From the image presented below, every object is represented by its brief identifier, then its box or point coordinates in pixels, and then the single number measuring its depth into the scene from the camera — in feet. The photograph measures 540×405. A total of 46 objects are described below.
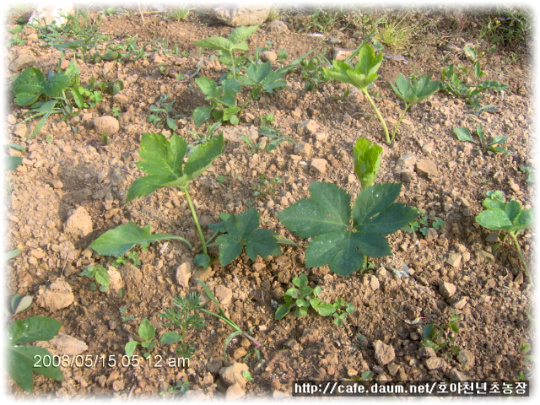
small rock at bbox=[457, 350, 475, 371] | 2.12
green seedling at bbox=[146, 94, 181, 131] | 2.90
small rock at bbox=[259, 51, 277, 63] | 3.38
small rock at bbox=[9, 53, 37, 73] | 3.30
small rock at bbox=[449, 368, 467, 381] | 2.09
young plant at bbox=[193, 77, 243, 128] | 2.87
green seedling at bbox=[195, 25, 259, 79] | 2.90
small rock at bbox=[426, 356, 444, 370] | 2.12
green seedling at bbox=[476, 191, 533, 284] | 2.37
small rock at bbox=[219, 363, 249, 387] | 2.08
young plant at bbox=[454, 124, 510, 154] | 2.79
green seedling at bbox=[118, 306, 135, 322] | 2.25
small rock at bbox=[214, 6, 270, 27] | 3.64
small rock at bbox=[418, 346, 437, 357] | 2.14
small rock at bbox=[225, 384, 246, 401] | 2.06
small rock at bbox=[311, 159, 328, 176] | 2.65
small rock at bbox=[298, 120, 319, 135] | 2.83
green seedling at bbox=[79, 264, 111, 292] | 2.30
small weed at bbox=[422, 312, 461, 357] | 2.15
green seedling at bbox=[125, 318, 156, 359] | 2.13
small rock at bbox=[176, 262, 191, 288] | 2.33
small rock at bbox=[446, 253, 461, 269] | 2.41
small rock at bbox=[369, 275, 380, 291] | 2.33
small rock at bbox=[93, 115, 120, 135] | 2.90
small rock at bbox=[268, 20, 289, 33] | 3.69
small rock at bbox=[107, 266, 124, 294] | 2.33
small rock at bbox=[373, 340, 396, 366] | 2.14
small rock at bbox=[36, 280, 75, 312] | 2.27
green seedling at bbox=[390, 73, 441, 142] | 2.71
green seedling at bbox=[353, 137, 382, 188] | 2.32
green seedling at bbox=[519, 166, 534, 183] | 2.67
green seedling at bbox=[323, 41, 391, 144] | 2.59
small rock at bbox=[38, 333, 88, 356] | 2.16
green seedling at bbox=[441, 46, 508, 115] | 3.08
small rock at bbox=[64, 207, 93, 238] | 2.47
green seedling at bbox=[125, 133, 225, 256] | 2.23
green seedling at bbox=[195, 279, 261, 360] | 2.19
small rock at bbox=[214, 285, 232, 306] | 2.30
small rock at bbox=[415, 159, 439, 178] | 2.66
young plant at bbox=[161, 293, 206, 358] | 2.16
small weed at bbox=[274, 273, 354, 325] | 2.24
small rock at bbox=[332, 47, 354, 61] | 3.38
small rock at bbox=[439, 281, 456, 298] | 2.31
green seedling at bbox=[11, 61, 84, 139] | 2.97
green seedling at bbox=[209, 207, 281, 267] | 2.29
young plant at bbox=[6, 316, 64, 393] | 2.02
